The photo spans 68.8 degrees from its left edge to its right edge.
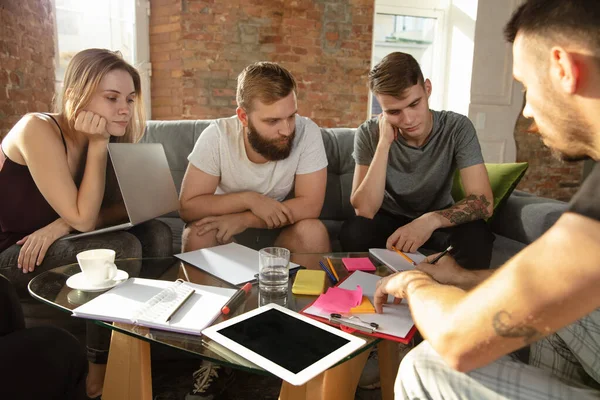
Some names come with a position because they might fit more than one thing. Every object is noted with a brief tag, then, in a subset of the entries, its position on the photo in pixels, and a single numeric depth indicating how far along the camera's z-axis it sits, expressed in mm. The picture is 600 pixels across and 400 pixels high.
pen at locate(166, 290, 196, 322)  901
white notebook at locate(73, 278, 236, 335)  883
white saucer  1050
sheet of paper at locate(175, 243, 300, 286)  1184
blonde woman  1374
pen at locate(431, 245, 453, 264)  1141
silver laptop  1384
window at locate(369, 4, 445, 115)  4156
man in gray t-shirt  1653
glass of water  1098
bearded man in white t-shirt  1673
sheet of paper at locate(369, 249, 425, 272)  1252
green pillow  2010
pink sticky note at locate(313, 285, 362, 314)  956
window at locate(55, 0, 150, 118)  3238
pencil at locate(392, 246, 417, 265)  1291
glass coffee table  792
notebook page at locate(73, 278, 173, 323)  909
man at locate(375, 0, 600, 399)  536
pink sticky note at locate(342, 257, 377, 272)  1282
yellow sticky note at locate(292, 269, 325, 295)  1091
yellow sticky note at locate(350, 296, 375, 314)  939
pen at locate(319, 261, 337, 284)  1194
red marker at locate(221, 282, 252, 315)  950
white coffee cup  1053
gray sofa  2197
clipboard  860
